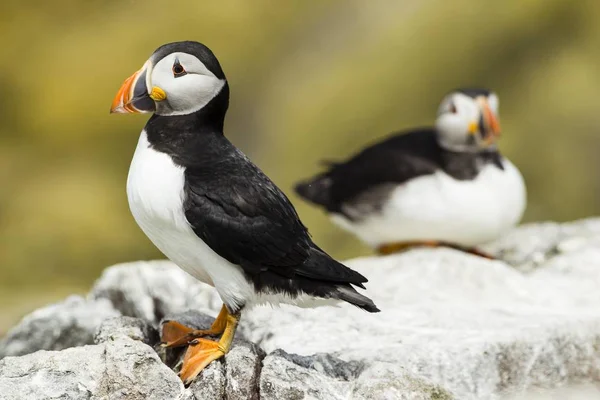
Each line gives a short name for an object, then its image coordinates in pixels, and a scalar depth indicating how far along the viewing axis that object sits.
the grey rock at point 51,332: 7.52
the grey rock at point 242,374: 5.56
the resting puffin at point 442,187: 9.78
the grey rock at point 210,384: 5.50
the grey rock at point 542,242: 9.49
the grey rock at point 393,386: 5.48
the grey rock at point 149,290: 7.86
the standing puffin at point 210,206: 5.45
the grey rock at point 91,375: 5.30
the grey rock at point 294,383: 5.49
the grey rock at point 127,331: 5.87
